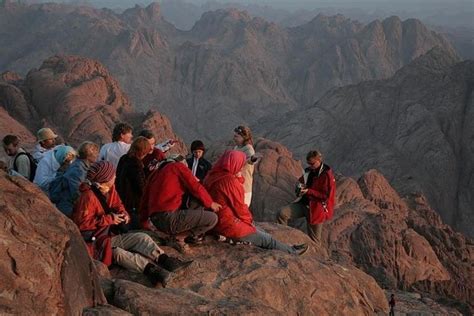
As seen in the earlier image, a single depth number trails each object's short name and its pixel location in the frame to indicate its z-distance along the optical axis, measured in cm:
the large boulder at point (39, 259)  448
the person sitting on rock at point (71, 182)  740
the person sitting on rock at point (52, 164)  853
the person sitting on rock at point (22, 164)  914
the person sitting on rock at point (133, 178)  823
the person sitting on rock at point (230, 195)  829
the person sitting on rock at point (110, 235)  689
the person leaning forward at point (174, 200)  770
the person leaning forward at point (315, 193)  1087
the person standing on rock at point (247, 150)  950
